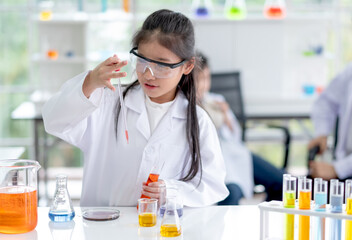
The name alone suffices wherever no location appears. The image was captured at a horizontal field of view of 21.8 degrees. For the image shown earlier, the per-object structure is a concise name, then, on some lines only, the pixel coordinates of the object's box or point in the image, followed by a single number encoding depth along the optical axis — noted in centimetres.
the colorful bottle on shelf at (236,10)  399
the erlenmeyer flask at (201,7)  402
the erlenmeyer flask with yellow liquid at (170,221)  162
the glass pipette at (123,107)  181
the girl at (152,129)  181
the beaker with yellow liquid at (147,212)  168
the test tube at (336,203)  157
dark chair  360
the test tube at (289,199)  159
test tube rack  155
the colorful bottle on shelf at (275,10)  400
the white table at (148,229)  163
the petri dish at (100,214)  172
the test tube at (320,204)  158
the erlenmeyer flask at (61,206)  170
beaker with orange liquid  162
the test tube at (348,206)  157
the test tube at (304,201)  158
